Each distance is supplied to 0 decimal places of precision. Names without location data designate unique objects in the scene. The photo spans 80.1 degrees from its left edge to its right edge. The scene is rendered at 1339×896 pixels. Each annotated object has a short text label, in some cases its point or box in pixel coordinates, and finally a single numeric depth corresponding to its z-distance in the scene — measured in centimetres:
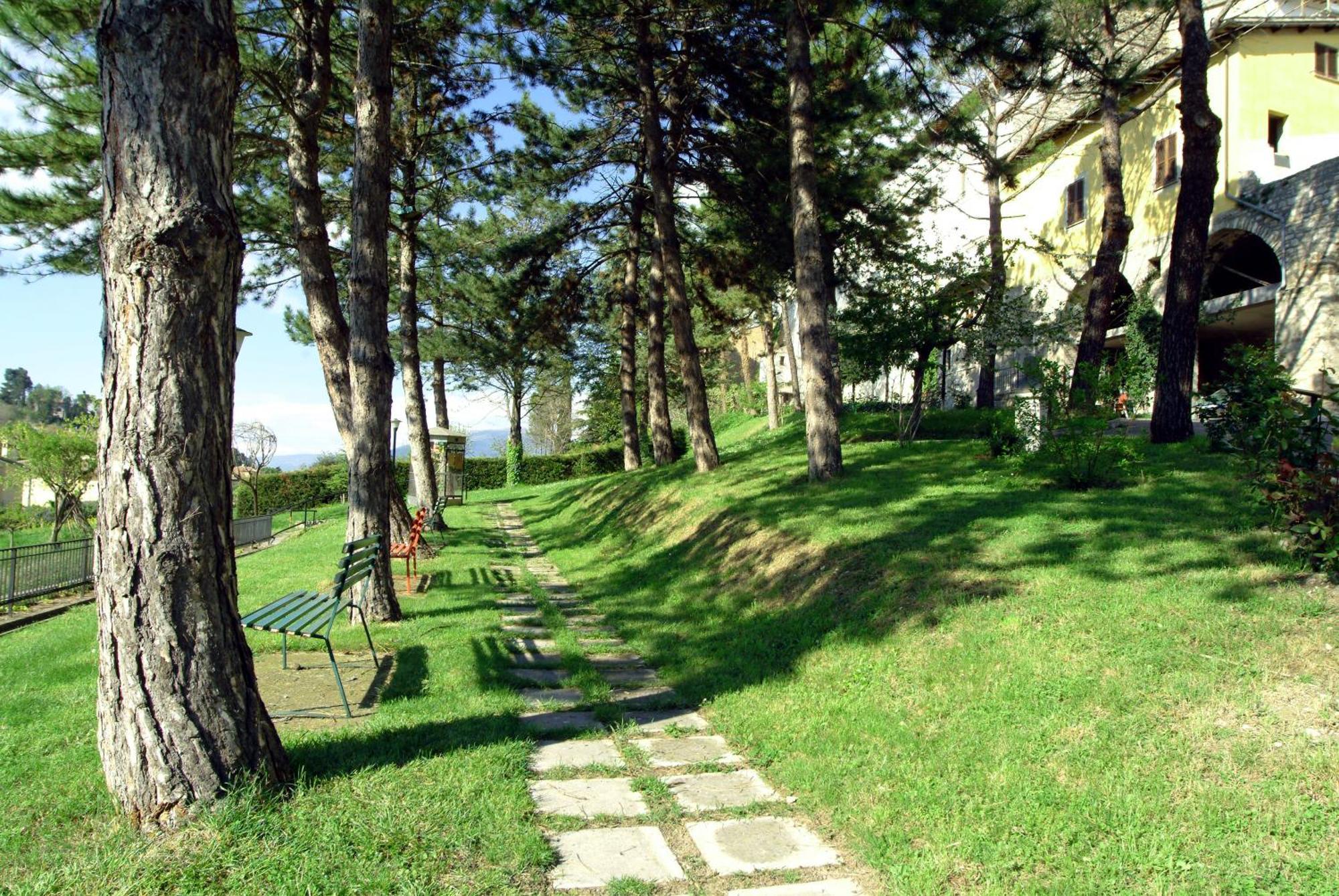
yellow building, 1594
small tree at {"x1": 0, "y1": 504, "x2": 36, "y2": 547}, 2478
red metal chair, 948
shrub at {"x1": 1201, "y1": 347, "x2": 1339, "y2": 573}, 460
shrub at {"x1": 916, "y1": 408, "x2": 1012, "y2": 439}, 1483
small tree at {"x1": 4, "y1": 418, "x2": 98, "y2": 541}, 1753
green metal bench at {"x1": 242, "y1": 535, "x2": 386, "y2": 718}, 461
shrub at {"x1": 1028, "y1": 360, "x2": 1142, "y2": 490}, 754
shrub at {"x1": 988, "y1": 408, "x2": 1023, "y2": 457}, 937
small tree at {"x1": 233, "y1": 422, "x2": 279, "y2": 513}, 3778
